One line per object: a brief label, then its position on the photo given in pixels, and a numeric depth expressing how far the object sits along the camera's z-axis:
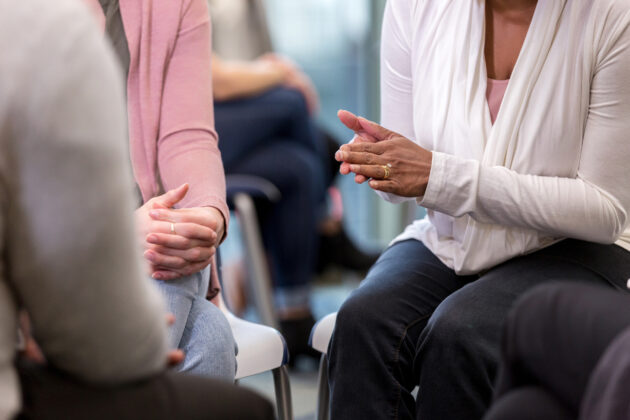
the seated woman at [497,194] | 2.46
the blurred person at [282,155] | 3.74
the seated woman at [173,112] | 2.54
